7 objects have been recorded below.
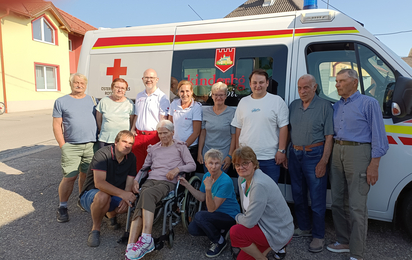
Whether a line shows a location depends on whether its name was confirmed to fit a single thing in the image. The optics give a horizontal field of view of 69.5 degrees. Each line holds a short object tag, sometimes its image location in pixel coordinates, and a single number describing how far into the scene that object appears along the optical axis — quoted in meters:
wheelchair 3.13
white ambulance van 3.06
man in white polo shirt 3.97
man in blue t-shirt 3.90
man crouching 3.35
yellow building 15.76
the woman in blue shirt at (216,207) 3.06
